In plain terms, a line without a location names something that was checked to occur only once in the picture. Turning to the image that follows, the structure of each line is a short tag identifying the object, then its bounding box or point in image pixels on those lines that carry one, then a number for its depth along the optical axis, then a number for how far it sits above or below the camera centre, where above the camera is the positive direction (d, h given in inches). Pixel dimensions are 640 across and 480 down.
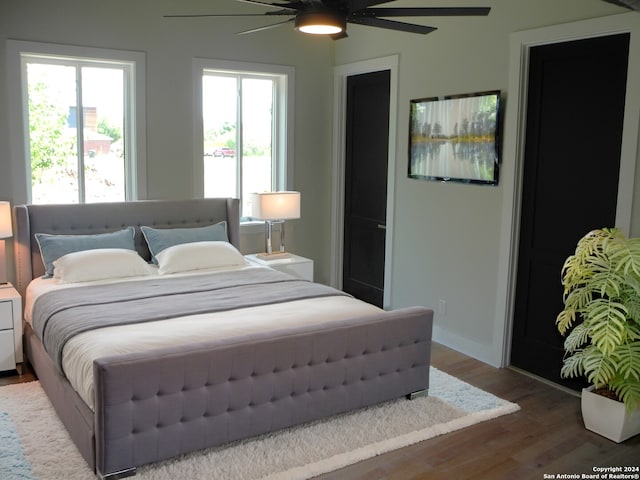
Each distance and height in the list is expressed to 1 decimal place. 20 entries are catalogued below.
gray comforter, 130.9 -33.3
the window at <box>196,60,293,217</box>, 207.8 +11.7
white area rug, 112.0 -56.2
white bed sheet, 114.7 -34.5
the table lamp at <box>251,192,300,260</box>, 202.8 -15.4
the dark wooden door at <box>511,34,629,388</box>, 141.1 -0.3
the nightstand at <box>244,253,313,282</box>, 202.4 -33.8
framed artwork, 166.9 +8.3
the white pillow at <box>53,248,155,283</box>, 163.0 -29.0
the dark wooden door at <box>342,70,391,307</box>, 212.1 -7.1
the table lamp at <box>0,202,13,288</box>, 163.9 -19.7
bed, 107.0 -42.6
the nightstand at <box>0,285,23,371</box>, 155.6 -44.5
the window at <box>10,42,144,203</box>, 177.6 +10.6
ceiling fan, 101.1 +25.8
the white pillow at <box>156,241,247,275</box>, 176.1 -28.2
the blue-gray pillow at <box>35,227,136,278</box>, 170.6 -24.2
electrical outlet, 189.3 -43.7
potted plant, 119.7 -31.8
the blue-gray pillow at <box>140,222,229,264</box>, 185.8 -23.4
